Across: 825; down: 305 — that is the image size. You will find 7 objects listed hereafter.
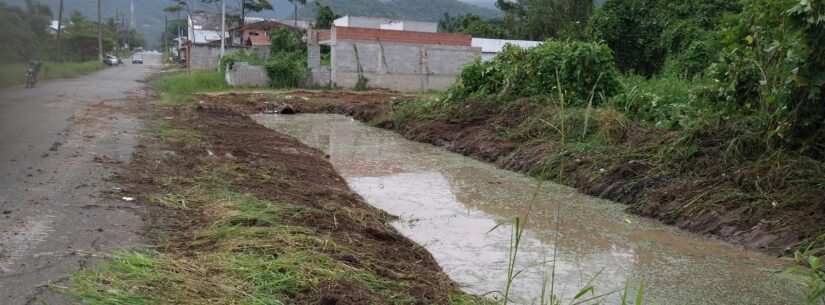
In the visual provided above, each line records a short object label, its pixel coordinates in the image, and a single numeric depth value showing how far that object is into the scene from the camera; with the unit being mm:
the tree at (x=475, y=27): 44594
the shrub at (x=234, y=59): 25953
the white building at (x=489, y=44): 37906
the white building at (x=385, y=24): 45412
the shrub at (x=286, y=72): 25719
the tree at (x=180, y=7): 44422
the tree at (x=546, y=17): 34406
